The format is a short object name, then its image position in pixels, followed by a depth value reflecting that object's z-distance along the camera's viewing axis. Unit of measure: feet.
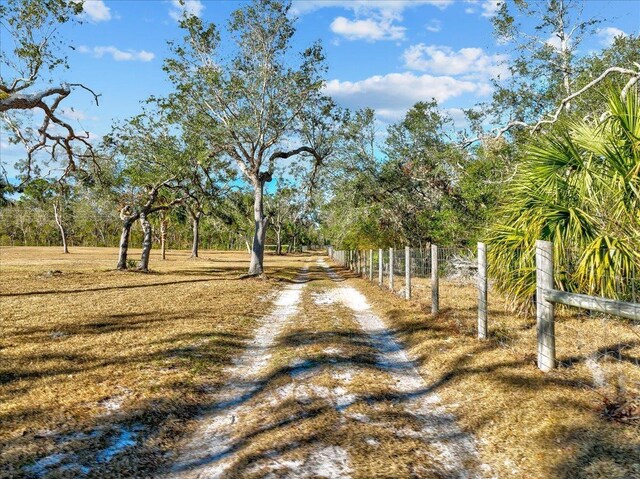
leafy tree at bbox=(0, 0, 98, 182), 42.81
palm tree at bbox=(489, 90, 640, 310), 18.23
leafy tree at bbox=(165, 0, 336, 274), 62.64
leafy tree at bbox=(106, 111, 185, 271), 66.74
